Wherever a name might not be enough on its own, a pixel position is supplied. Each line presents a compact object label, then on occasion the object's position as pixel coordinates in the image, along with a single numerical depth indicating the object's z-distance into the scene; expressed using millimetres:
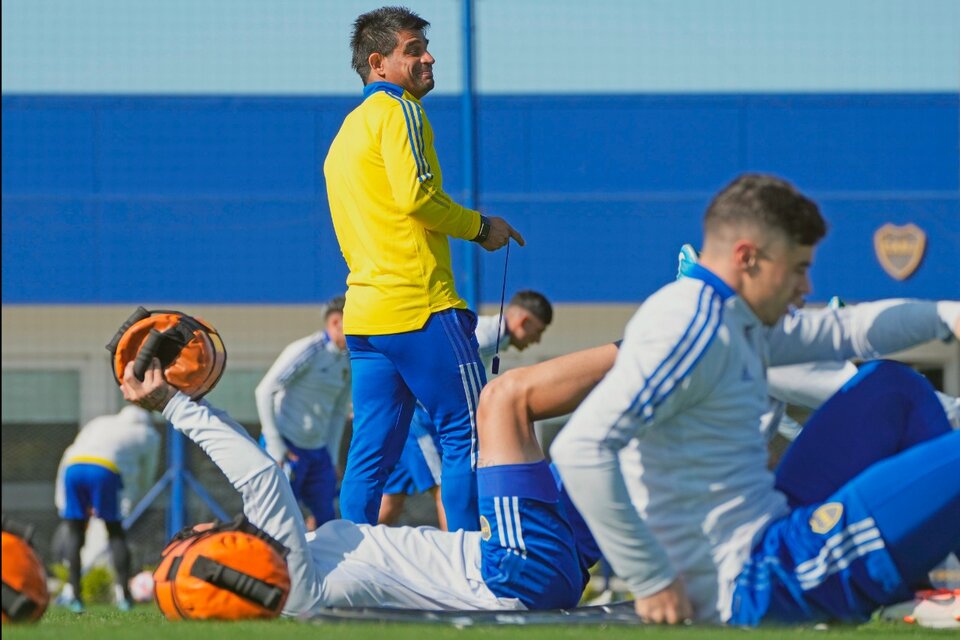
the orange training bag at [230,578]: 7145
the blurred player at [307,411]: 17922
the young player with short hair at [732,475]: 5859
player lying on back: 7164
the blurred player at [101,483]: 17203
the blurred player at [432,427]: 14680
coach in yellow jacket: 10180
